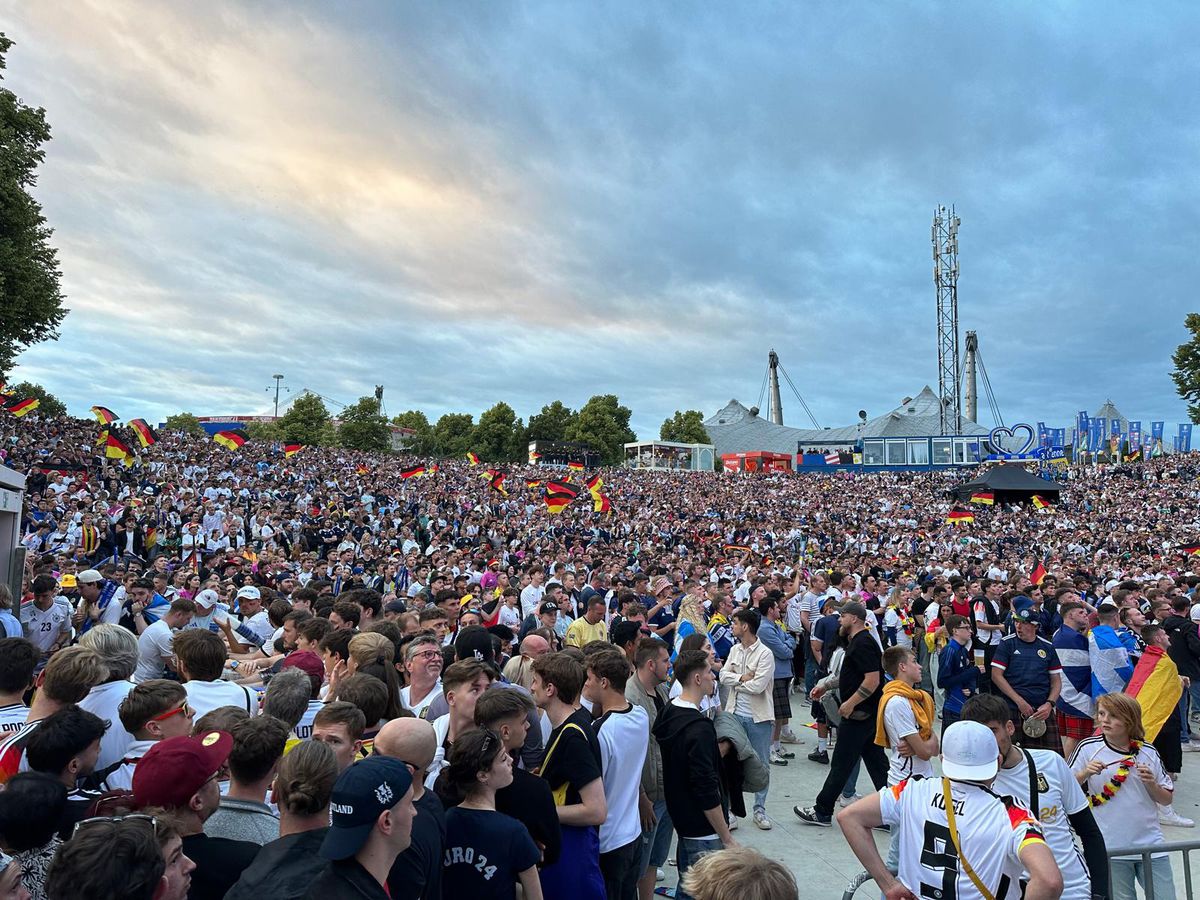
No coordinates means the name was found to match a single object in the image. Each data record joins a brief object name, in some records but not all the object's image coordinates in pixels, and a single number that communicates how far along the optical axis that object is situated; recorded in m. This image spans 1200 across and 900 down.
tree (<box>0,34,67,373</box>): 19.70
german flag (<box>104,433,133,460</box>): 19.34
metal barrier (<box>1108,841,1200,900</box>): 3.65
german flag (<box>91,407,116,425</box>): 22.80
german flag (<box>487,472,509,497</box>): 26.17
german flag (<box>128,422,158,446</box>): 20.81
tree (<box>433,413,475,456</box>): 85.88
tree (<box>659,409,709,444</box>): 96.38
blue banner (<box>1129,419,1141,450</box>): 60.75
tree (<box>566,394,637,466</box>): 81.69
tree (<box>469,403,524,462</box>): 81.19
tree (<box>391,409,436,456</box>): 92.19
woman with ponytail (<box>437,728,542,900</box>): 2.69
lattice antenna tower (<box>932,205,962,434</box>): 66.19
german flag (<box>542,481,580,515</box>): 22.60
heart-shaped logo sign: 57.41
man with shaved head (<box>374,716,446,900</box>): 2.42
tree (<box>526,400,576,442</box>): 84.94
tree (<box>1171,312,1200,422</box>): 46.06
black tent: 36.97
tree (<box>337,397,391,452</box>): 75.31
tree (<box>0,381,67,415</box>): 71.37
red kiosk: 73.25
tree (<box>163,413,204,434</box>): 112.12
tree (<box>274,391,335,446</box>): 80.62
